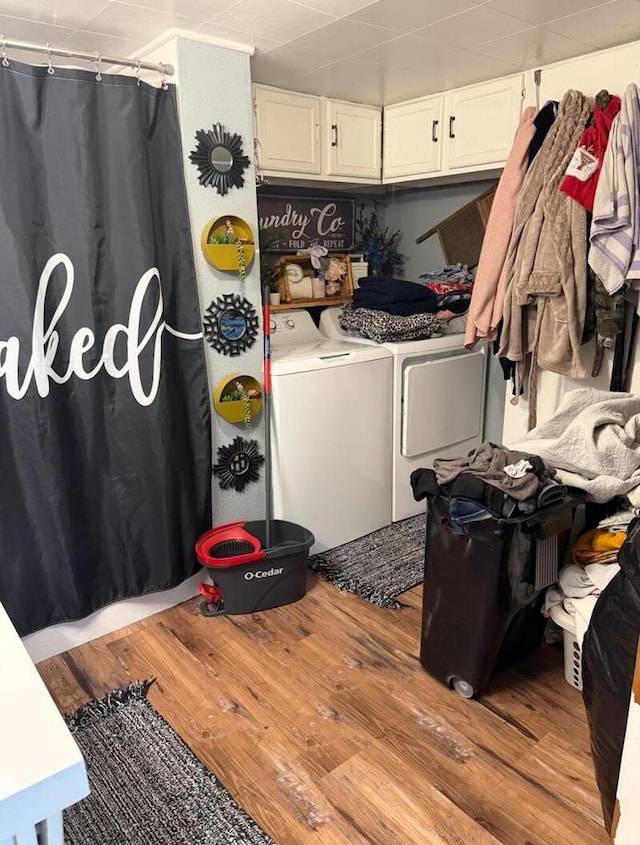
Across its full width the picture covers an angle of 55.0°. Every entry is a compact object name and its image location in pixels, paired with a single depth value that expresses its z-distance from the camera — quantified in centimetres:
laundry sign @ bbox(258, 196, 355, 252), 318
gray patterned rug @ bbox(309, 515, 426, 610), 258
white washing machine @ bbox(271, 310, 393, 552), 260
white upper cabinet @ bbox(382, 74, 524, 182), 264
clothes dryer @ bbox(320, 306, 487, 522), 295
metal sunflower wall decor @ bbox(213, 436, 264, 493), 249
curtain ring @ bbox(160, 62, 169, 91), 209
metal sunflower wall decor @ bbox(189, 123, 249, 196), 221
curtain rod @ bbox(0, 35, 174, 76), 179
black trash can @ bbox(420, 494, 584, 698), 174
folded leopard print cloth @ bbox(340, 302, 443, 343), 291
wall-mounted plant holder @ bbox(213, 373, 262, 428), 242
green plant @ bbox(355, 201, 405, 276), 362
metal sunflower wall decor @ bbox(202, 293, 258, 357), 236
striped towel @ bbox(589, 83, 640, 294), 193
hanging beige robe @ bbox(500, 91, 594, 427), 207
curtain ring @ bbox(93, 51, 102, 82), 192
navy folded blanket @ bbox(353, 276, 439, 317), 297
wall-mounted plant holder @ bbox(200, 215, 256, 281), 227
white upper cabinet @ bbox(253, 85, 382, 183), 272
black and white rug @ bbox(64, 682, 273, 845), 152
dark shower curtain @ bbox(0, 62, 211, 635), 190
